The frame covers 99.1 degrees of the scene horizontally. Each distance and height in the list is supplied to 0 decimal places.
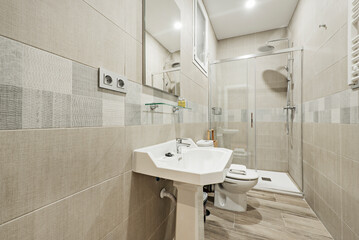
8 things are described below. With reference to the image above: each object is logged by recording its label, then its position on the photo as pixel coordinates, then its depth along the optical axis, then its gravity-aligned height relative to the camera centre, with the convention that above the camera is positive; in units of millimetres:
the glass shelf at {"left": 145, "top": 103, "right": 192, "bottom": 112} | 1026 +107
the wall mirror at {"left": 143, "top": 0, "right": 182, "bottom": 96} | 1052 +599
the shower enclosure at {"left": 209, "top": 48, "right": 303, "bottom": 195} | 2541 +181
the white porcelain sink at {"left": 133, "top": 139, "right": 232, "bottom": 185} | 738 -266
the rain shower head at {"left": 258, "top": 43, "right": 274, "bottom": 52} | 2490 +1210
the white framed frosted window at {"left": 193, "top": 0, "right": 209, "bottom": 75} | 1941 +1180
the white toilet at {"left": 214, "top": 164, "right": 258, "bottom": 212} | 1613 -757
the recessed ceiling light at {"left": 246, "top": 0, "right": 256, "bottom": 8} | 2293 +1793
